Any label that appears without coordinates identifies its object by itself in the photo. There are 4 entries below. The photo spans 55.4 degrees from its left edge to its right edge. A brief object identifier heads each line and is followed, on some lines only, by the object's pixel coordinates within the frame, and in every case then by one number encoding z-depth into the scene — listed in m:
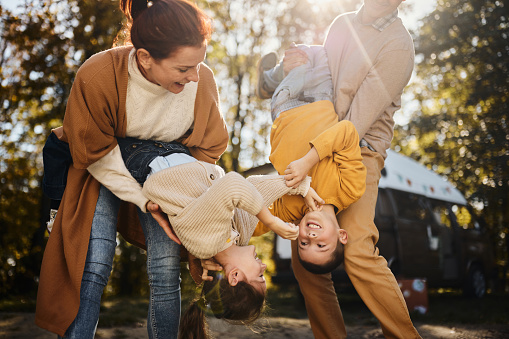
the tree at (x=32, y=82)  8.31
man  2.67
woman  2.27
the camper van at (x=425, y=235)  6.93
